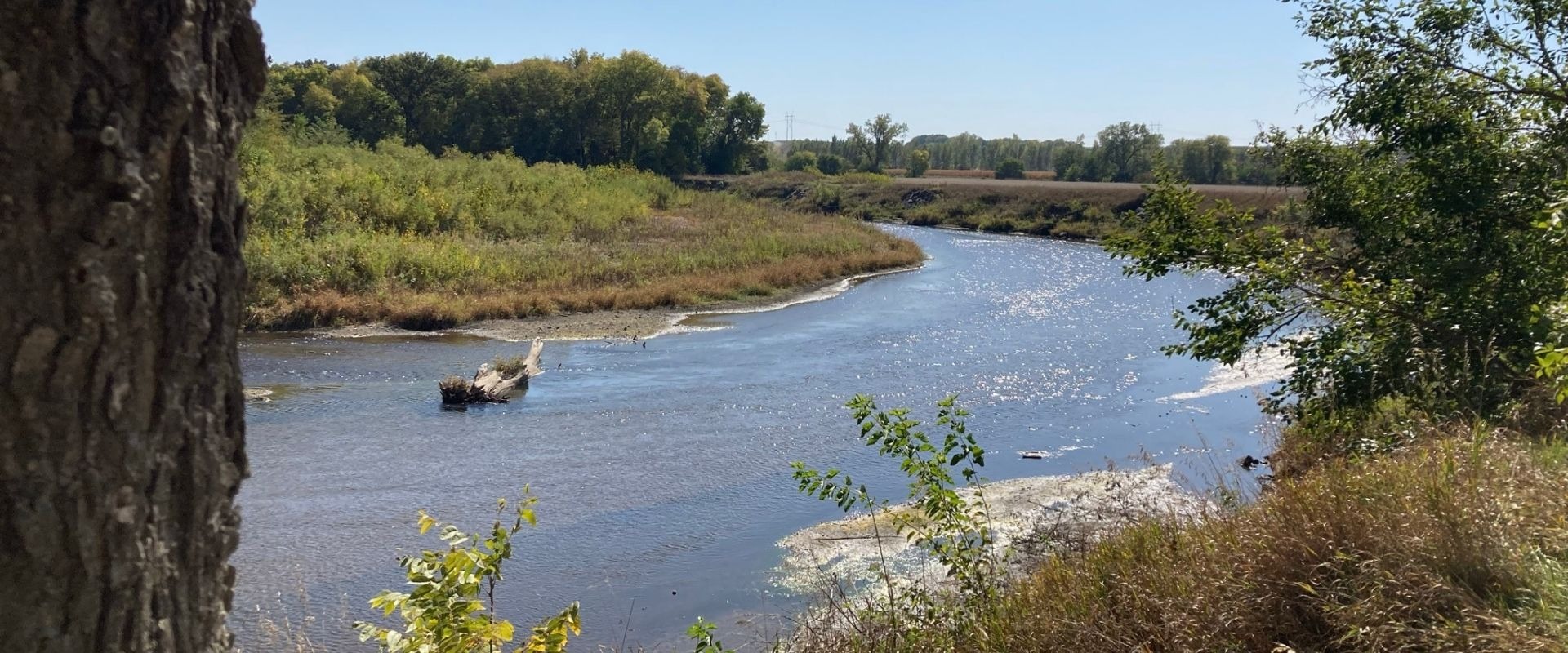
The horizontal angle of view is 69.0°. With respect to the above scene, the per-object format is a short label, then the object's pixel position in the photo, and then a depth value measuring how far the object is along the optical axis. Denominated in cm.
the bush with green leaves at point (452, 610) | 351
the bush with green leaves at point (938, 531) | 562
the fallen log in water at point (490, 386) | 1719
